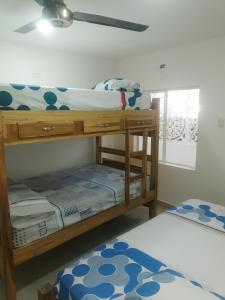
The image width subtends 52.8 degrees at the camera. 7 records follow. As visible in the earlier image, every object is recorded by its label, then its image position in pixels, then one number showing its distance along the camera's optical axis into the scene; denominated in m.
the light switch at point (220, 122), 2.77
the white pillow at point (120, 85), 2.54
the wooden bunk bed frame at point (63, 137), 1.65
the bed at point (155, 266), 1.15
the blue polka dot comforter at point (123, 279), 1.10
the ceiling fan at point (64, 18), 1.41
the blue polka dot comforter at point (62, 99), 1.66
